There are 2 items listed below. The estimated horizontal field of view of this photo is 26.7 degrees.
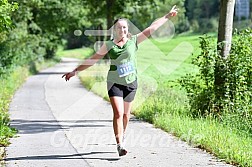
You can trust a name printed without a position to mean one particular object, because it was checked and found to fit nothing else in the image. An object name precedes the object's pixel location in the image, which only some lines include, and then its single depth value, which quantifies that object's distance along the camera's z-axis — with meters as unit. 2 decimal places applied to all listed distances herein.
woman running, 8.10
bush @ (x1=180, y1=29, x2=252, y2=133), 11.42
